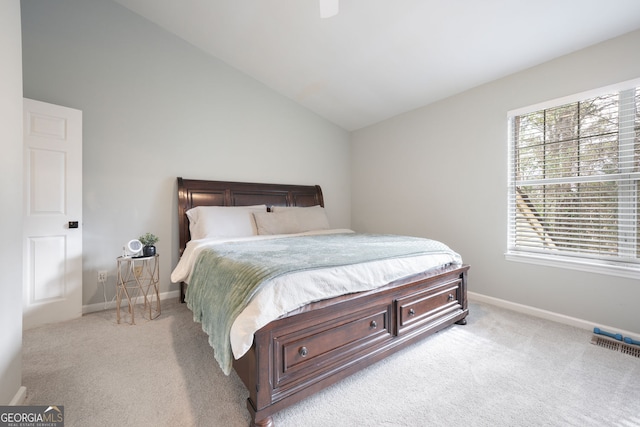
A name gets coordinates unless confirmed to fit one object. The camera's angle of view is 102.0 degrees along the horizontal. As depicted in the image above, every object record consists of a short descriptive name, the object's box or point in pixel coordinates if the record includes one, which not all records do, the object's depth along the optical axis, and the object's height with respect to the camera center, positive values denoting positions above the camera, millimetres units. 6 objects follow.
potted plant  2580 -358
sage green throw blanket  1382 -326
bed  1282 -777
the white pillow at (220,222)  2877 -137
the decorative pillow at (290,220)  3244 -122
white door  2316 -52
